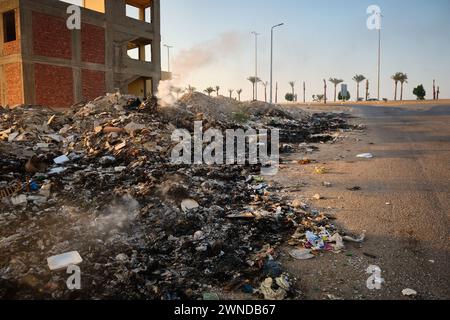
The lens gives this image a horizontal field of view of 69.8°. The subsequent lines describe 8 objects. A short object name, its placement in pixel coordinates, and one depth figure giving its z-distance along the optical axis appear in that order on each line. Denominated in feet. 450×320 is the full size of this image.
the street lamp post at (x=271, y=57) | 96.73
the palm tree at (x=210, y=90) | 185.88
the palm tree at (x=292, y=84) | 226.79
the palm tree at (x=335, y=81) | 193.50
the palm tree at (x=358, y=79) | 188.34
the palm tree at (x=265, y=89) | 196.50
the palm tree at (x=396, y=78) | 163.37
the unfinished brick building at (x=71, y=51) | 49.57
